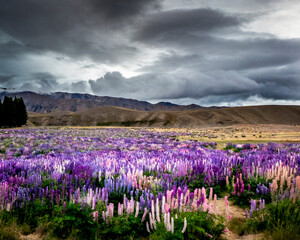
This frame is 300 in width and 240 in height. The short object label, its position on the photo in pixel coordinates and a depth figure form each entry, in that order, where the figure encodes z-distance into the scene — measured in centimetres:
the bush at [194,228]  312
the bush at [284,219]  315
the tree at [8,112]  8869
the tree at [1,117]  8725
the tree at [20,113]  9500
